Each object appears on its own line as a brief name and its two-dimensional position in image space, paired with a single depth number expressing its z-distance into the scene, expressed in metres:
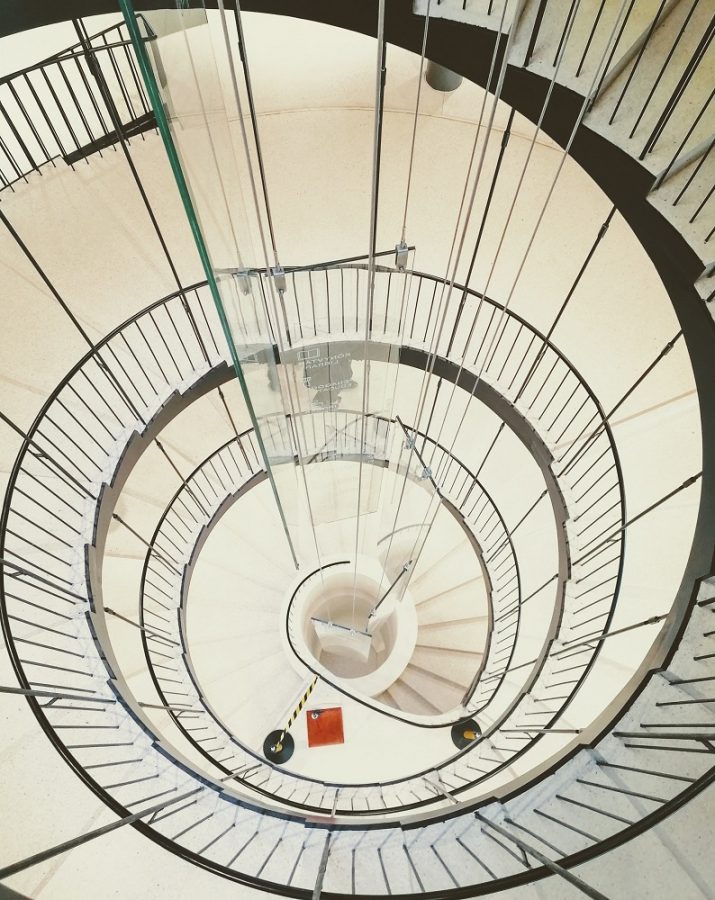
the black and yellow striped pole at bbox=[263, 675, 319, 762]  6.06
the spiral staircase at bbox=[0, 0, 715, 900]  2.80
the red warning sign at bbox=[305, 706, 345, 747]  6.14
